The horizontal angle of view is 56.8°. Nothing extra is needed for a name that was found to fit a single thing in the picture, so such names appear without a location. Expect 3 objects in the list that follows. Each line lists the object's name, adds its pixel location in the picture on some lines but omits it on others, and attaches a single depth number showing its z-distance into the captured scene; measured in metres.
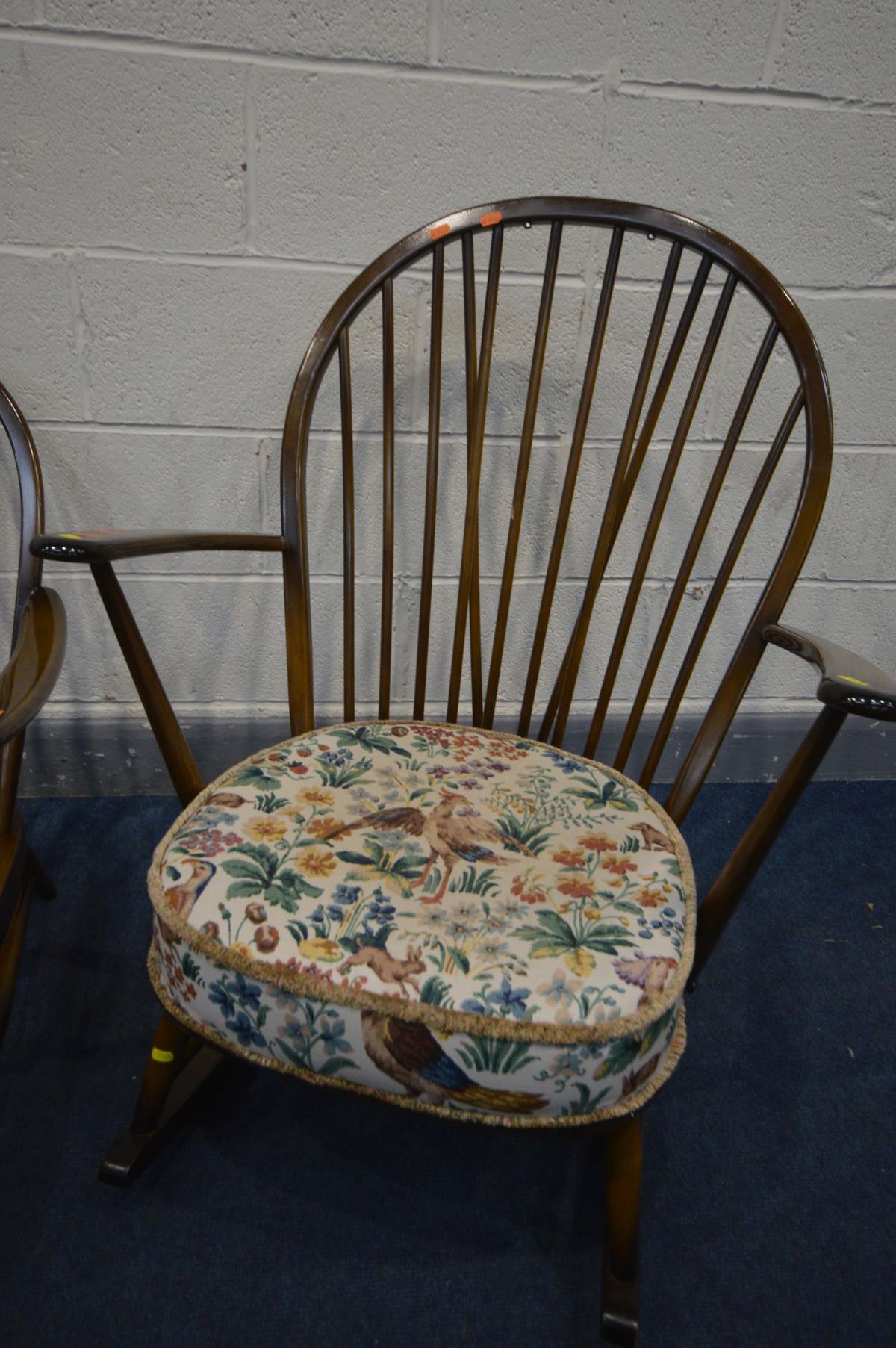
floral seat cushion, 0.60
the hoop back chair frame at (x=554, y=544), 0.74
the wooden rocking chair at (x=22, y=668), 0.63
